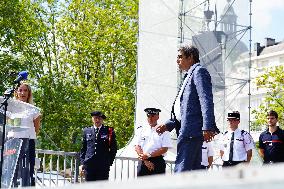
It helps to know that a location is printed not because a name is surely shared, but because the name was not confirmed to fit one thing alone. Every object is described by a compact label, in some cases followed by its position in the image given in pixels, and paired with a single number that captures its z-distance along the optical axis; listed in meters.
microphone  5.18
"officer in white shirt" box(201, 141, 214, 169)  8.49
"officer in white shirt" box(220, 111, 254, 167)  7.98
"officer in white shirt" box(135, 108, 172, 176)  7.73
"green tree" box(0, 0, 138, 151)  30.42
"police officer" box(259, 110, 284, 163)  8.48
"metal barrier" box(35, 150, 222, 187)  9.12
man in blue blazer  4.49
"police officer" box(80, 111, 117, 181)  8.84
